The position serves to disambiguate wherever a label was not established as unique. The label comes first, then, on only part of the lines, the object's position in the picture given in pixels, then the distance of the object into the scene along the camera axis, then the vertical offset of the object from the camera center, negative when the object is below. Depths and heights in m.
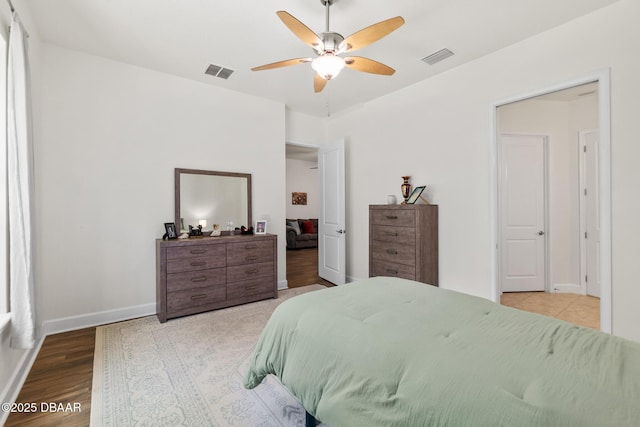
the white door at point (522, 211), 4.11 -0.03
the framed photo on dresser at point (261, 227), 3.87 -0.20
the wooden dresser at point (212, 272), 3.02 -0.71
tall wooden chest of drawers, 3.13 -0.37
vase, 3.49 +0.27
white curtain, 1.84 +0.09
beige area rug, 1.67 -1.20
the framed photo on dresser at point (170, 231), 3.21 -0.20
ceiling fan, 1.83 +1.22
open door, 4.38 -0.08
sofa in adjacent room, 7.79 -0.63
